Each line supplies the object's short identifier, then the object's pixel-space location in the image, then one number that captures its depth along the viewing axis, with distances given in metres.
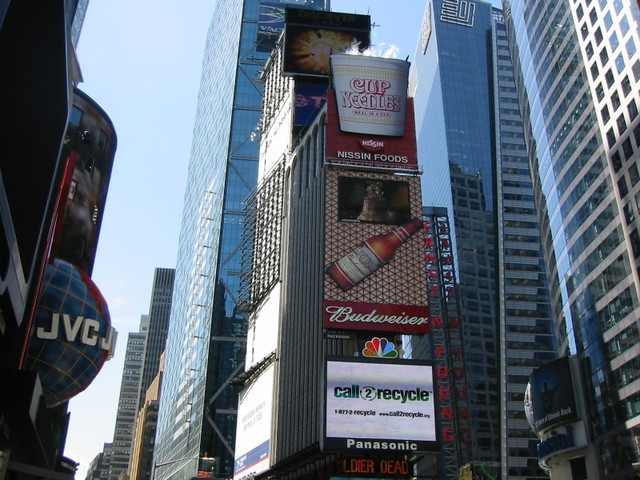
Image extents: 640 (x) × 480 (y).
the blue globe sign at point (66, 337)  32.97
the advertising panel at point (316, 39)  85.25
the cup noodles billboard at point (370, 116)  66.56
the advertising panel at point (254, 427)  70.56
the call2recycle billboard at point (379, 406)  49.72
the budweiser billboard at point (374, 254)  58.56
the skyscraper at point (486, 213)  133.25
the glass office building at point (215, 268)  118.44
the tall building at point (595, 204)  64.06
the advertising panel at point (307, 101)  82.25
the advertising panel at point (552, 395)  71.06
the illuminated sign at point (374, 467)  51.44
